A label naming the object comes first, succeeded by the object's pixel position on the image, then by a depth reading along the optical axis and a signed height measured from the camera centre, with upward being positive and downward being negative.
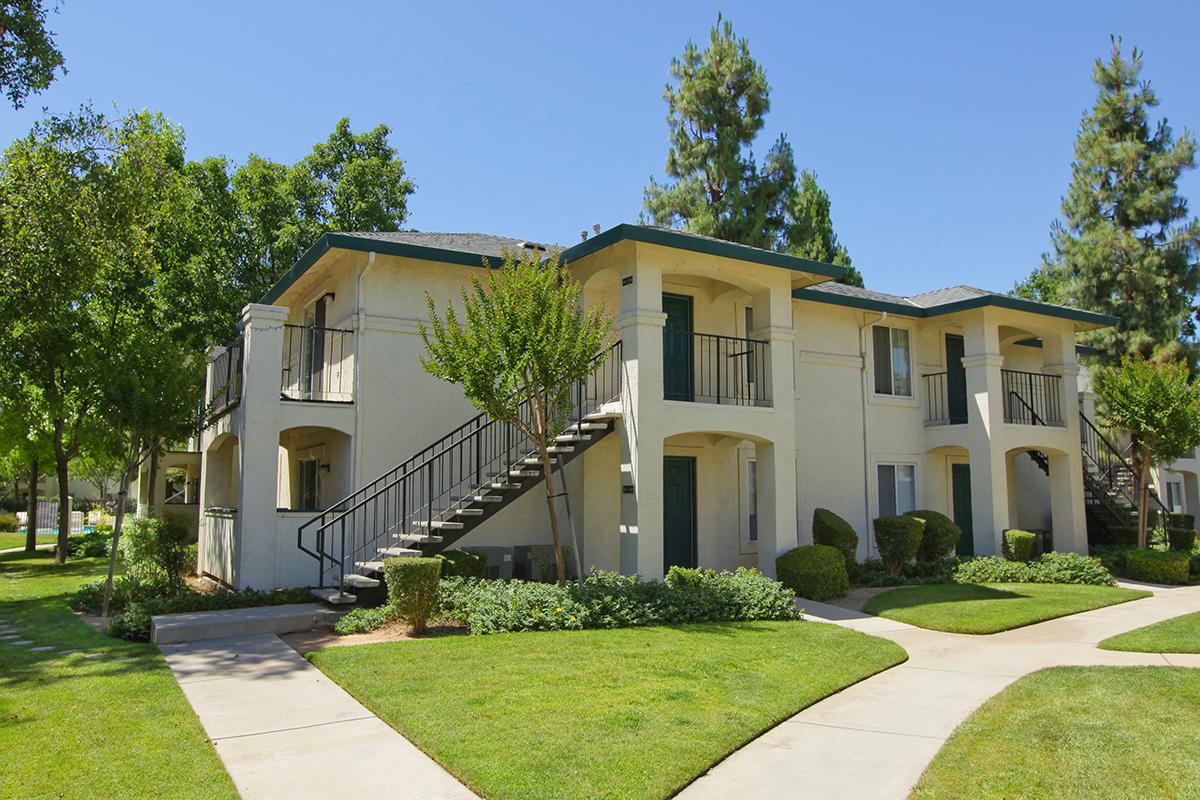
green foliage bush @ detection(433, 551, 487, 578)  12.64 -1.16
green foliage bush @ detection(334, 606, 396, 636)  10.38 -1.63
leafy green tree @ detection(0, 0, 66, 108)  14.18 +7.45
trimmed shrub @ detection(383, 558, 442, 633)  9.97 -1.18
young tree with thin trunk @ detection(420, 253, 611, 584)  11.05 +1.82
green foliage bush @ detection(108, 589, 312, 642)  10.04 -1.50
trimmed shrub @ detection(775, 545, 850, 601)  13.52 -1.39
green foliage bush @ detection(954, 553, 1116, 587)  15.66 -1.65
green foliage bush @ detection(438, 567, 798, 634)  10.39 -1.49
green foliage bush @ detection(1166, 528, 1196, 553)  19.06 -1.29
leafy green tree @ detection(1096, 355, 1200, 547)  17.19 +1.44
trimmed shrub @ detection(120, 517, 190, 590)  14.06 -1.03
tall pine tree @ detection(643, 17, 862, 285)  30.45 +11.44
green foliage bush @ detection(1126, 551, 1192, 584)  16.44 -1.64
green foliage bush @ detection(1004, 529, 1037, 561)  17.00 -1.24
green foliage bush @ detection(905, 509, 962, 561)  16.50 -1.05
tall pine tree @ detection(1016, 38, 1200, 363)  26.94 +8.21
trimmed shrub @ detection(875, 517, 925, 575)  15.77 -1.06
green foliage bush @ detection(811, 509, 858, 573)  15.30 -0.90
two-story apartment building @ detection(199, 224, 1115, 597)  13.12 +1.18
